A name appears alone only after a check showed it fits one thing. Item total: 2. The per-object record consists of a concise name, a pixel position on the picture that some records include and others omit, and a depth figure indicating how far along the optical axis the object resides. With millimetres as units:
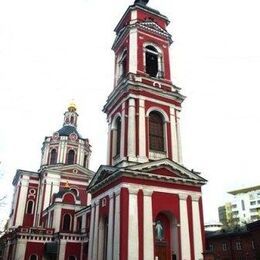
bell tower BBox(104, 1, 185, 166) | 19515
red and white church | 17247
